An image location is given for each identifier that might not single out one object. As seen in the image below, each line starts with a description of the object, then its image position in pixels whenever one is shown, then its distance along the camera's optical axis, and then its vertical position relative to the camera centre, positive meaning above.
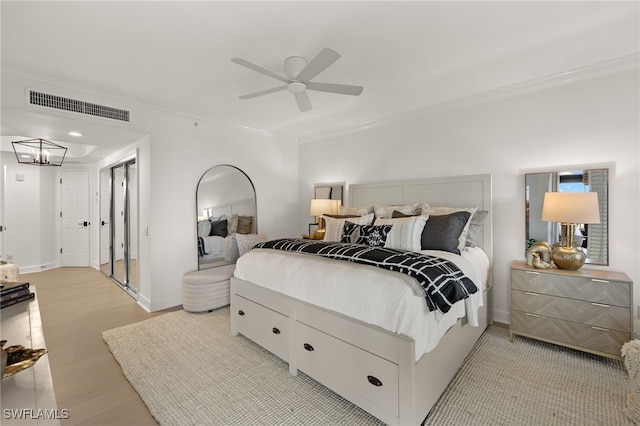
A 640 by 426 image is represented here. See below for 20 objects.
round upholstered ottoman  3.44 -1.00
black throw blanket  1.67 -0.38
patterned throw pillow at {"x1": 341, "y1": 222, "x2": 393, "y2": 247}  2.79 -0.25
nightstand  2.20 -0.83
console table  0.89 -0.65
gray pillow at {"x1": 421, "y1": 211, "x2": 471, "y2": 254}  2.63 -0.21
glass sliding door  4.40 -0.24
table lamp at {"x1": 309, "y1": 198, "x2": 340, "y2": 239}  4.33 +0.04
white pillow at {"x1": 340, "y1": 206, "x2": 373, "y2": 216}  3.71 -0.01
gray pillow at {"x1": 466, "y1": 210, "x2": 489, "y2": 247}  3.00 -0.19
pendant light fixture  3.99 +1.01
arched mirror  3.98 -0.02
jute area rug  1.77 -1.29
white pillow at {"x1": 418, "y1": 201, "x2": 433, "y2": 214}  3.16 +0.02
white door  5.92 -0.14
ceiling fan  2.16 +1.10
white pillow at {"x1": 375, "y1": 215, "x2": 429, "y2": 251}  2.68 -0.23
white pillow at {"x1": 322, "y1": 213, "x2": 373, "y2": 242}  3.25 -0.16
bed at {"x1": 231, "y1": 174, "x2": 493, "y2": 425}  1.60 -0.82
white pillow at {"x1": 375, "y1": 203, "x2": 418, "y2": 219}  3.34 +0.00
